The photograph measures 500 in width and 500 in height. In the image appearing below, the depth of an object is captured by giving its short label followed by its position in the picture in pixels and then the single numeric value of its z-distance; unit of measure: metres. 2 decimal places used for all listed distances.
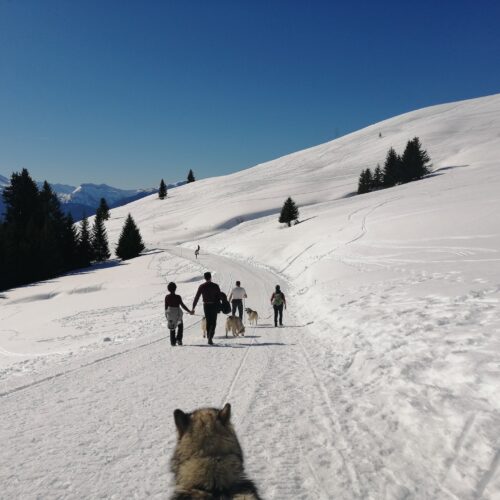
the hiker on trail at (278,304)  14.59
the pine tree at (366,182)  85.12
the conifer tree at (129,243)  59.91
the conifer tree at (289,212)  64.88
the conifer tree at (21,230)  43.72
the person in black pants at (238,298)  15.00
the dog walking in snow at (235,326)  12.73
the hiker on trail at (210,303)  11.26
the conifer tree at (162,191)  124.06
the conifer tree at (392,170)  80.50
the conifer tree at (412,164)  79.56
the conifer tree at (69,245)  53.43
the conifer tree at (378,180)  85.50
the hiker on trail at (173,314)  11.05
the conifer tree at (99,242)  60.47
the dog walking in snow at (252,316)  15.16
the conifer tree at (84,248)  55.50
